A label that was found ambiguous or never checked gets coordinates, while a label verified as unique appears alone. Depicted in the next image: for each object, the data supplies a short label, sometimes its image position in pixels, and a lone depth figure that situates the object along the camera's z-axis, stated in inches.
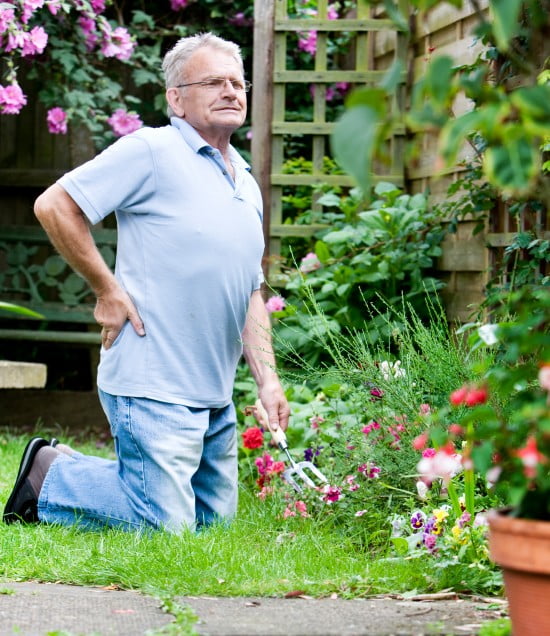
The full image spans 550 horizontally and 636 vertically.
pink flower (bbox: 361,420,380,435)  232.0
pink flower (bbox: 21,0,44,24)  342.0
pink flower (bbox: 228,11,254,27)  442.0
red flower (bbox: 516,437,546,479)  105.4
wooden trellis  374.6
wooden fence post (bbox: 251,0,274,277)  374.9
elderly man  229.7
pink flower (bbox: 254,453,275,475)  266.5
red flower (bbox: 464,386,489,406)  118.4
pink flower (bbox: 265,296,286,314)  338.1
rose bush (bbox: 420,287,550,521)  110.0
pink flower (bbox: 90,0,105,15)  376.4
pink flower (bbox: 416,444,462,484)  117.7
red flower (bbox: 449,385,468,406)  117.9
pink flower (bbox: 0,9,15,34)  339.0
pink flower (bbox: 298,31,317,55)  417.9
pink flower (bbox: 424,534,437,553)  184.8
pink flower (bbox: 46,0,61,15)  352.3
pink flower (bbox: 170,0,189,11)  440.6
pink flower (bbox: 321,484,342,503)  229.0
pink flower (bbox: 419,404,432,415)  222.8
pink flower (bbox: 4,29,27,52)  343.5
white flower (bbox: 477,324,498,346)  137.8
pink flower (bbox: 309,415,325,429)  273.2
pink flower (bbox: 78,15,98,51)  396.1
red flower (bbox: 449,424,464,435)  118.3
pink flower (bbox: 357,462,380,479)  224.0
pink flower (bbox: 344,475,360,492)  229.0
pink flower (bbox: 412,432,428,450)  119.0
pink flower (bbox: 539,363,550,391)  112.2
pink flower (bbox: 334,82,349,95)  427.4
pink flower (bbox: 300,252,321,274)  349.9
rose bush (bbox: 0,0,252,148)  359.6
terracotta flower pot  114.7
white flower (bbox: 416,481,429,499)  200.4
